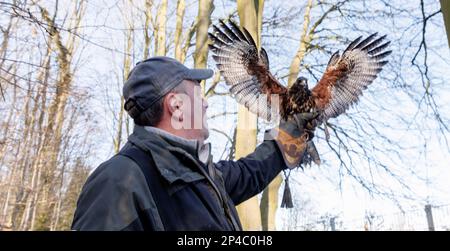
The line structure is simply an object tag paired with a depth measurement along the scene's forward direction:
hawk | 3.25
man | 1.50
